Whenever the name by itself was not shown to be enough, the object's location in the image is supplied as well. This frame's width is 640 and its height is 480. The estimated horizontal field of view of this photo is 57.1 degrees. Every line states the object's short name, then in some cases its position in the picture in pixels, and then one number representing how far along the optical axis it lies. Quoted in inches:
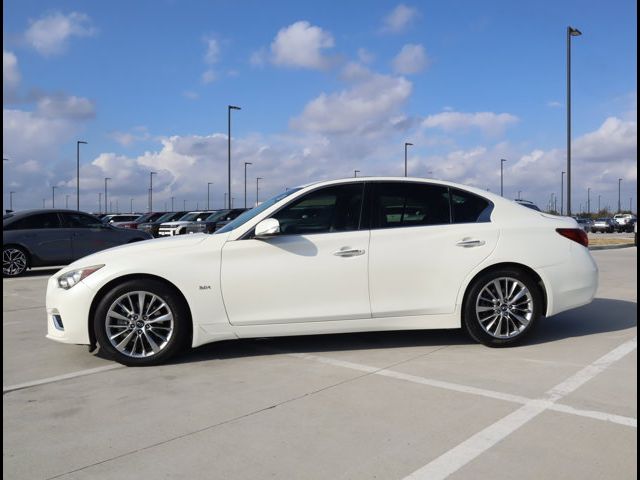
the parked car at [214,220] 937.2
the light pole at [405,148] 1884.5
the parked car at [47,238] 506.3
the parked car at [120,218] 1422.4
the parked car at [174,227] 1013.9
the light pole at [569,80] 869.8
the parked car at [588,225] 2154.5
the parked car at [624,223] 2119.8
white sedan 197.9
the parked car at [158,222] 1126.4
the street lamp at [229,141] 1350.9
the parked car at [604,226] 2193.9
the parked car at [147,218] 1195.3
